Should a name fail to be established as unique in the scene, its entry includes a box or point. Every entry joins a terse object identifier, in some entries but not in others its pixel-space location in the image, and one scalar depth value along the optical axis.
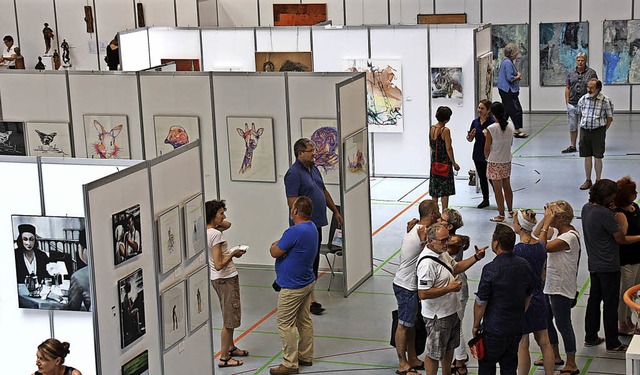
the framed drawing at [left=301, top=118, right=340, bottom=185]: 12.29
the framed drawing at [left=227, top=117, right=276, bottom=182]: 12.77
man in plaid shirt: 14.69
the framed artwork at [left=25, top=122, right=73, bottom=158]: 13.64
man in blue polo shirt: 10.55
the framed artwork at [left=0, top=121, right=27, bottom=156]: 13.60
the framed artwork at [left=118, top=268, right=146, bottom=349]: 7.13
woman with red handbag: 13.19
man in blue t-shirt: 8.84
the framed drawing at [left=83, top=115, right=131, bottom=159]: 13.38
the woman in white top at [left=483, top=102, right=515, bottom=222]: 13.65
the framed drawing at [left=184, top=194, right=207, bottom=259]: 8.07
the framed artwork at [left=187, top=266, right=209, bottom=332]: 8.16
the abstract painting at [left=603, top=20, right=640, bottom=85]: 21.59
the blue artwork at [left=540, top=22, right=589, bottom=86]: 22.03
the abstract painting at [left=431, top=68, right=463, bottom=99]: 16.69
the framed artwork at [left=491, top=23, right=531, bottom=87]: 22.55
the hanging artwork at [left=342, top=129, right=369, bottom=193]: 11.66
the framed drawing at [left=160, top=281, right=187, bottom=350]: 7.68
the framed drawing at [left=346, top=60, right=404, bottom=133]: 17.12
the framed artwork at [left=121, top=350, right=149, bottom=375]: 7.25
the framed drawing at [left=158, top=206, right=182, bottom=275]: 7.60
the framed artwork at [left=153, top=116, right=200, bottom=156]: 13.06
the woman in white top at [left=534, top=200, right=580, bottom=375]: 8.59
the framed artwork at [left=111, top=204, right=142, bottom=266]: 7.02
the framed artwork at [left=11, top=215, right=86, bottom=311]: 7.02
